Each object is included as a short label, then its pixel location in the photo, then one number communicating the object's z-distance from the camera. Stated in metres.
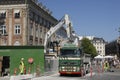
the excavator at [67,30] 24.55
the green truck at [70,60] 16.48
